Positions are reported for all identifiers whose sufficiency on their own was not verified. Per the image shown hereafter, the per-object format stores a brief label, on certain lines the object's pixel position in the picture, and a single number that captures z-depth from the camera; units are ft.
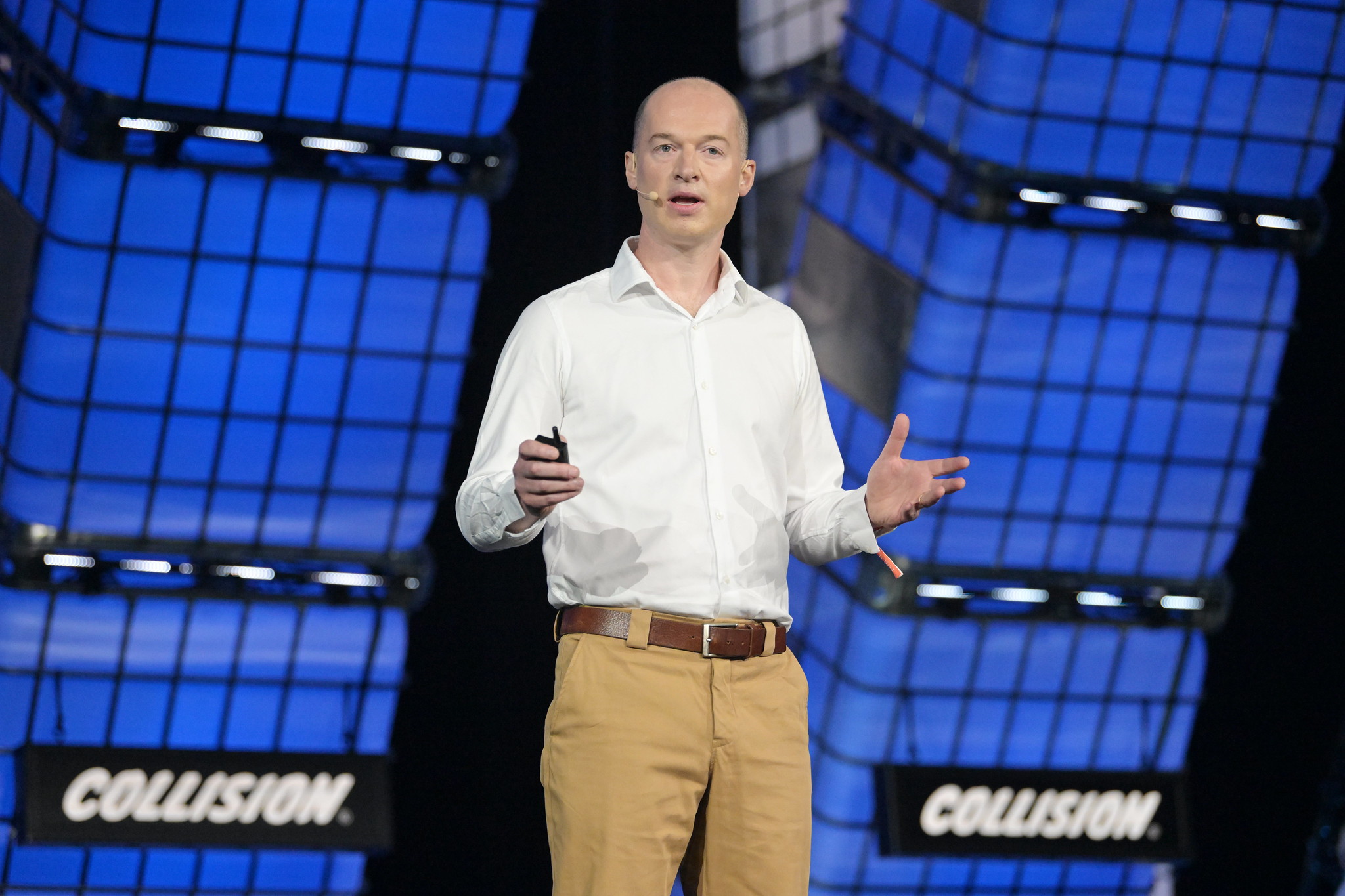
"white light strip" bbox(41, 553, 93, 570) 58.65
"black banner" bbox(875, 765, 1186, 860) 60.39
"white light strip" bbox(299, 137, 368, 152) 55.16
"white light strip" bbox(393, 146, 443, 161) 55.42
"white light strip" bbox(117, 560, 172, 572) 60.13
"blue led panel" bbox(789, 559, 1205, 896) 66.69
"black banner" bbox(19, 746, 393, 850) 55.47
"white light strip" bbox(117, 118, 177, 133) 53.01
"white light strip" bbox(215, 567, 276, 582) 60.59
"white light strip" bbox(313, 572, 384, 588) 60.29
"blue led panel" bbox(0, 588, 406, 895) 61.62
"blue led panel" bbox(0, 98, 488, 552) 55.98
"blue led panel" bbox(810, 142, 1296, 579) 61.72
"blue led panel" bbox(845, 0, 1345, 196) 58.23
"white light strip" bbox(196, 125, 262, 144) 54.08
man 17.83
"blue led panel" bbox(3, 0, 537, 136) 52.06
